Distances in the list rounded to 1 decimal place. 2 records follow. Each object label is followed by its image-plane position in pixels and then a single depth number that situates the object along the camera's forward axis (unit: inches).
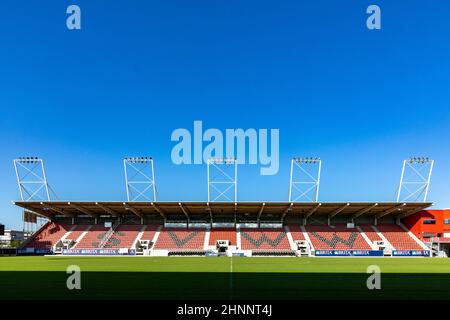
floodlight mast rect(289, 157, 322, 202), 2691.9
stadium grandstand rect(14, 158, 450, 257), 2591.0
